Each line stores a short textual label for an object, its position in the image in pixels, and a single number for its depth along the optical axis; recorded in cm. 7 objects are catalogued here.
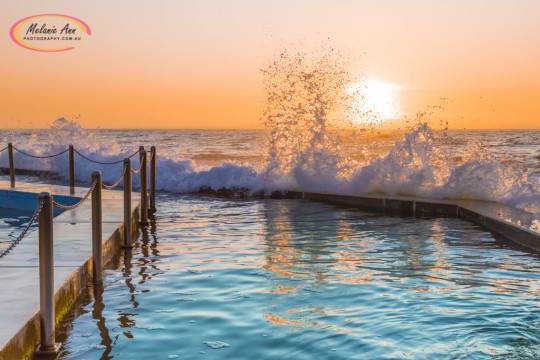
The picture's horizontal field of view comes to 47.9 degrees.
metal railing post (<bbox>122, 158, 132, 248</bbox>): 839
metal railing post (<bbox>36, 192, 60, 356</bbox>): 436
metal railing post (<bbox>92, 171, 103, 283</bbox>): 614
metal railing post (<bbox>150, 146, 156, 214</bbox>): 1246
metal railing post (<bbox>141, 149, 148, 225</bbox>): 1072
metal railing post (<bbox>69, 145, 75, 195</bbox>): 1401
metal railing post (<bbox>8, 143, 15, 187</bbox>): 1463
